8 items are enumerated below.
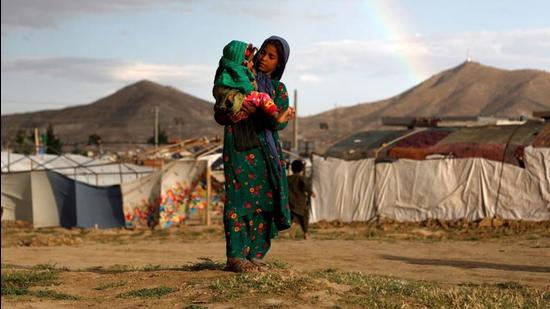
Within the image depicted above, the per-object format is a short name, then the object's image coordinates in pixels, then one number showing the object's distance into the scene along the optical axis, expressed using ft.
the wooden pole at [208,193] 75.10
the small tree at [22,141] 175.42
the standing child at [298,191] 51.44
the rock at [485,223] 64.18
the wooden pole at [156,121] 167.73
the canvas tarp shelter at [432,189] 64.39
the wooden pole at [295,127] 133.49
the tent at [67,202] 74.74
